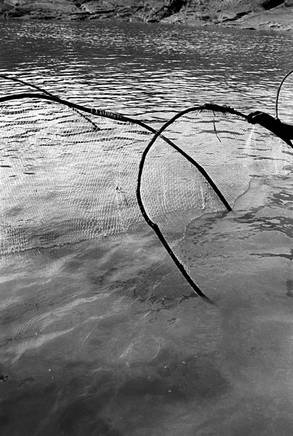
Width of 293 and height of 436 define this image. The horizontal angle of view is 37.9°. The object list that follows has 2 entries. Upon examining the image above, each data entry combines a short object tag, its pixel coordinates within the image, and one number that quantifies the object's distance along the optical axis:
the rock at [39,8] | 78.44
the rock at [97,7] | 82.69
